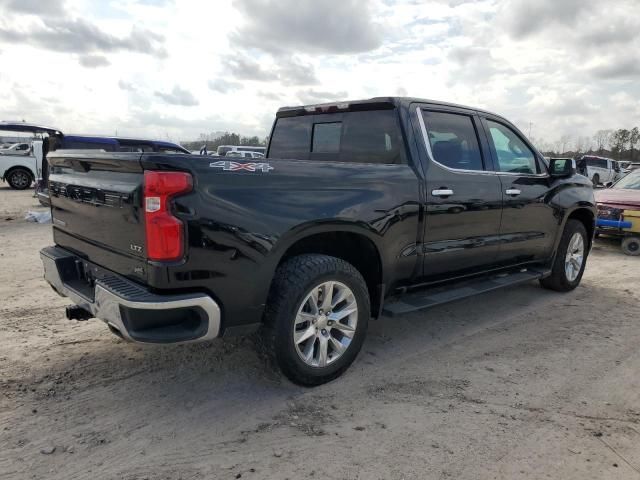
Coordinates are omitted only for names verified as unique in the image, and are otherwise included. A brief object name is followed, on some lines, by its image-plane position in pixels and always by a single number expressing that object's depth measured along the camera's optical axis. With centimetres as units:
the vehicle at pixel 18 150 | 1860
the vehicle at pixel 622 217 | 840
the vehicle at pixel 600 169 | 2868
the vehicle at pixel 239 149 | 2314
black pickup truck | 274
